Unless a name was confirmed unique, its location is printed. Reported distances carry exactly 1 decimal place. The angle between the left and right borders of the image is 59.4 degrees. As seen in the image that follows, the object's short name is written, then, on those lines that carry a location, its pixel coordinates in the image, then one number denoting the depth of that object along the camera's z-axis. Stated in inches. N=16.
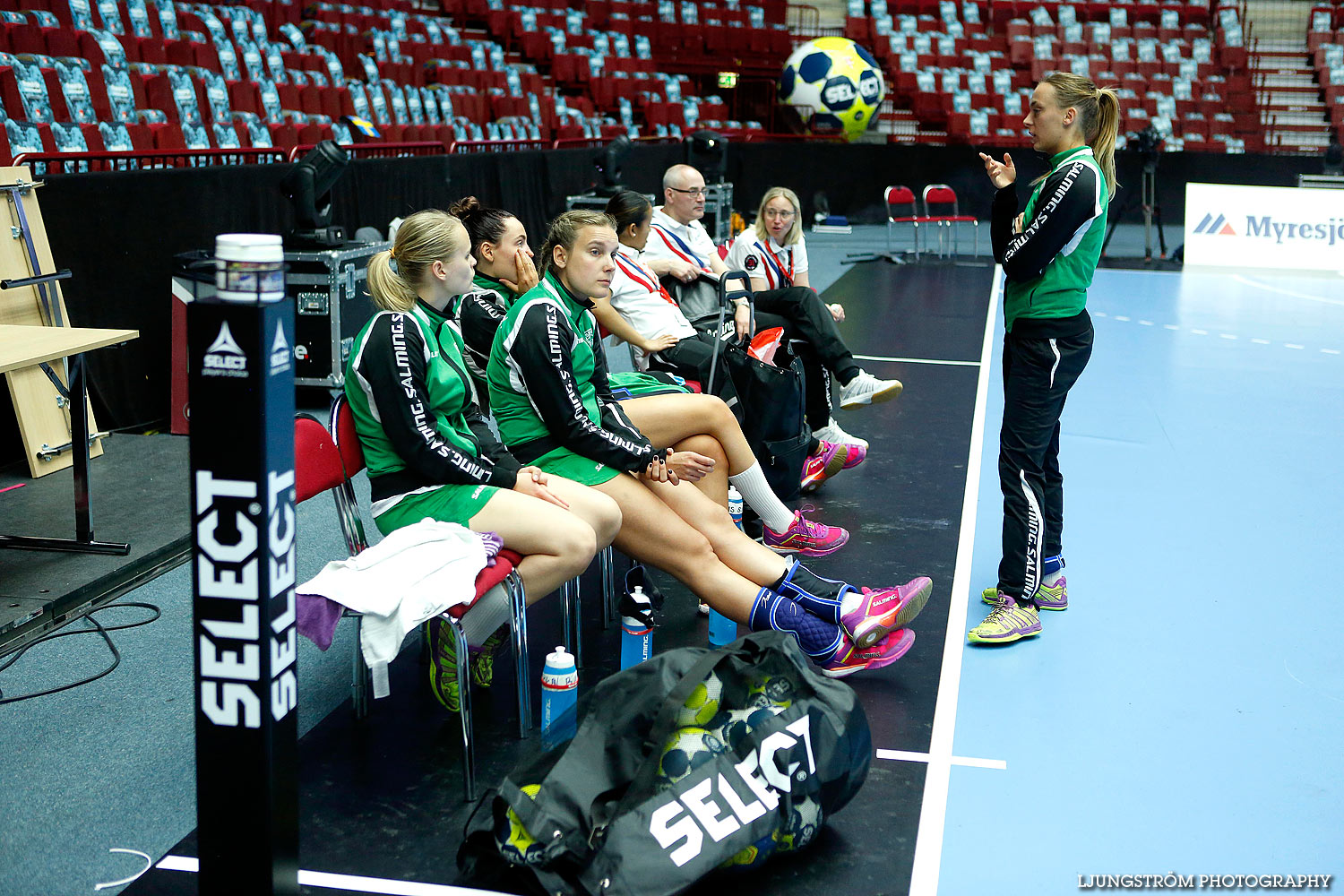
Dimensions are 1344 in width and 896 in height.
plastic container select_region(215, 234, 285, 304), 70.7
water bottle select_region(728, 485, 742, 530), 177.5
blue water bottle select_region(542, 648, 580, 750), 116.3
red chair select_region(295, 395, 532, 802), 107.3
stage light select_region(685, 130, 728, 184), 457.1
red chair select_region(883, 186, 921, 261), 542.3
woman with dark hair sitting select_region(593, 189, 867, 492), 184.9
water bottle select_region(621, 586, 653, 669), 130.0
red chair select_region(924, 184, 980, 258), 560.4
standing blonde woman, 136.6
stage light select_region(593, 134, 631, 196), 404.2
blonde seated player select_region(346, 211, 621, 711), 118.5
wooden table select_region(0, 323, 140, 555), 147.5
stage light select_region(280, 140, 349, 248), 239.5
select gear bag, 89.0
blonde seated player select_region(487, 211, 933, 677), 133.5
